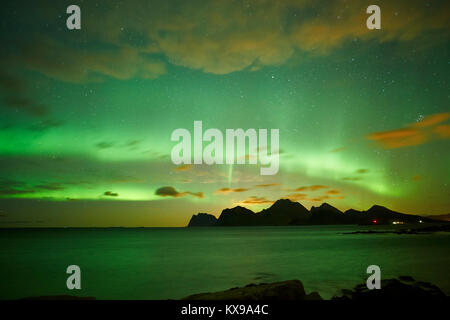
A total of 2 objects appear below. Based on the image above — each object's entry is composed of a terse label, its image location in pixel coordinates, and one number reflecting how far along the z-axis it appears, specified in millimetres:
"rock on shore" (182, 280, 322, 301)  13055
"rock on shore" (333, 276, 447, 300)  15133
